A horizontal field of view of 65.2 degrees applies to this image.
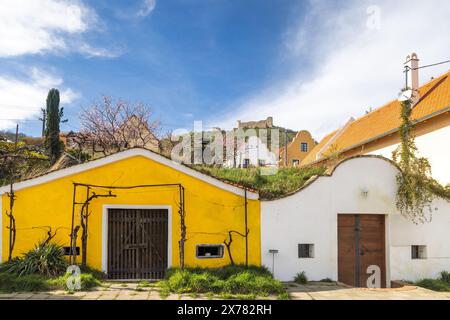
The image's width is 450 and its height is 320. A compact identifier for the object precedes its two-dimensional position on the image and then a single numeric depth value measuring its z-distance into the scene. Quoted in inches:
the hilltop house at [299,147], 1707.7
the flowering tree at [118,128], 1004.6
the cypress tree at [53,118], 909.5
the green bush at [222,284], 318.0
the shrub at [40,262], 337.4
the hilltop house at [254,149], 1147.9
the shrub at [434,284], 388.4
